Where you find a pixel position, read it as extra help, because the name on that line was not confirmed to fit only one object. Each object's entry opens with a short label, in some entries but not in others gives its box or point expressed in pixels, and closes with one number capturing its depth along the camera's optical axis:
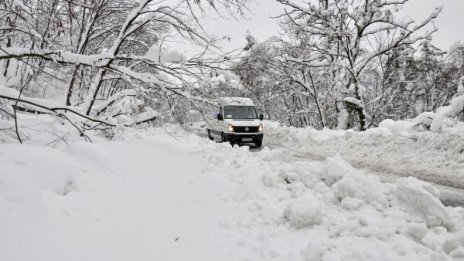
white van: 15.42
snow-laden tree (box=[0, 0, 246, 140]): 5.08
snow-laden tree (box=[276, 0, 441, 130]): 16.59
